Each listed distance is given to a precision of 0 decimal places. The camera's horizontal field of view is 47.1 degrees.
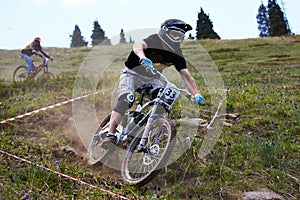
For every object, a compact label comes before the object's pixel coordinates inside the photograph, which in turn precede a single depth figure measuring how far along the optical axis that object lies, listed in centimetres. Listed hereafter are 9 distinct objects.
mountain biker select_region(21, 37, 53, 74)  1384
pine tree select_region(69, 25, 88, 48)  8106
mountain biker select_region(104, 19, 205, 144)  506
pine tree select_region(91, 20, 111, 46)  6844
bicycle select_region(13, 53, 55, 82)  1341
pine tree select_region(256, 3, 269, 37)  7650
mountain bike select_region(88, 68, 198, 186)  453
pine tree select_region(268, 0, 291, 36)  5343
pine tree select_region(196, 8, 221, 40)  5263
